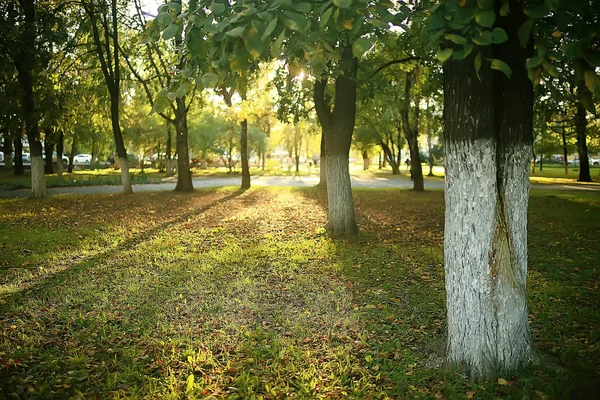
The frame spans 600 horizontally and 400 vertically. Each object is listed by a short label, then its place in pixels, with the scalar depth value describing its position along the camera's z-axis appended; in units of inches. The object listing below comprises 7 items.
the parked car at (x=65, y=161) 2037.9
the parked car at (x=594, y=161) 2492.0
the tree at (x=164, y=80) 806.5
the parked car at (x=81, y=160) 2166.2
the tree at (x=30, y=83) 593.1
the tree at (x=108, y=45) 702.5
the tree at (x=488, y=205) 130.6
